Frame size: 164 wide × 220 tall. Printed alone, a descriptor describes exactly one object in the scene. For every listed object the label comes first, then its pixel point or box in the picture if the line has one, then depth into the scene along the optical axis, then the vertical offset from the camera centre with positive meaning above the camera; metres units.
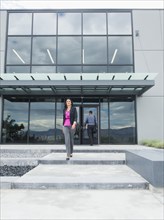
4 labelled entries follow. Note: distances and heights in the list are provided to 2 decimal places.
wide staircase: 4.32 -0.95
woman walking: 6.91 +0.23
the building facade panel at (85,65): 13.57 +3.90
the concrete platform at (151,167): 4.02 -0.67
